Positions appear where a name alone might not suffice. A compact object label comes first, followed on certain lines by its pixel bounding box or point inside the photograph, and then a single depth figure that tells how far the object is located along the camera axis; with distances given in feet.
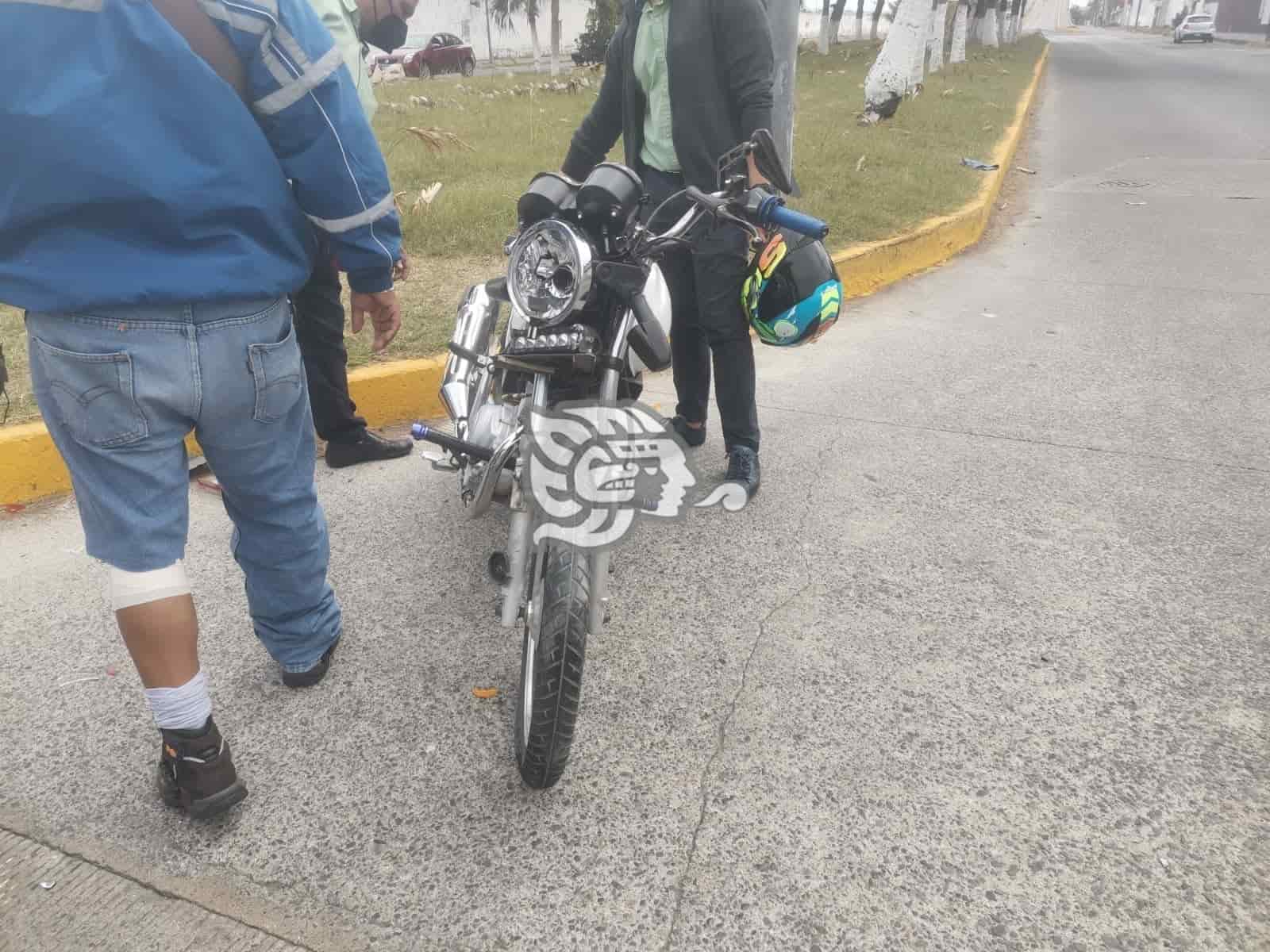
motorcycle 5.87
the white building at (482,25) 117.50
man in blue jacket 4.67
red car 81.30
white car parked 130.82
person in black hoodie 9.25
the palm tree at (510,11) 113.50
